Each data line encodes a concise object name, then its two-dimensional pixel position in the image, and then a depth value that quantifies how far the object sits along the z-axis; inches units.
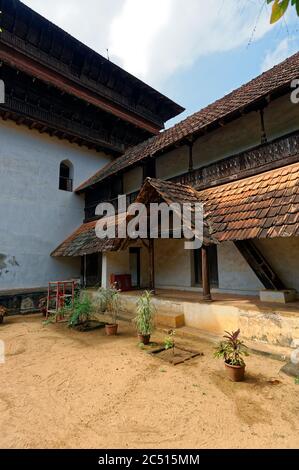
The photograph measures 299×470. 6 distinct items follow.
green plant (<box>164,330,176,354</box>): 207.6
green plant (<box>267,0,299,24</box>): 64.7
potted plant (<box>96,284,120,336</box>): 323.4
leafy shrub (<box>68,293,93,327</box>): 307.4
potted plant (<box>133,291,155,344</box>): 234.1
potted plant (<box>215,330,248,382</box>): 159.5
